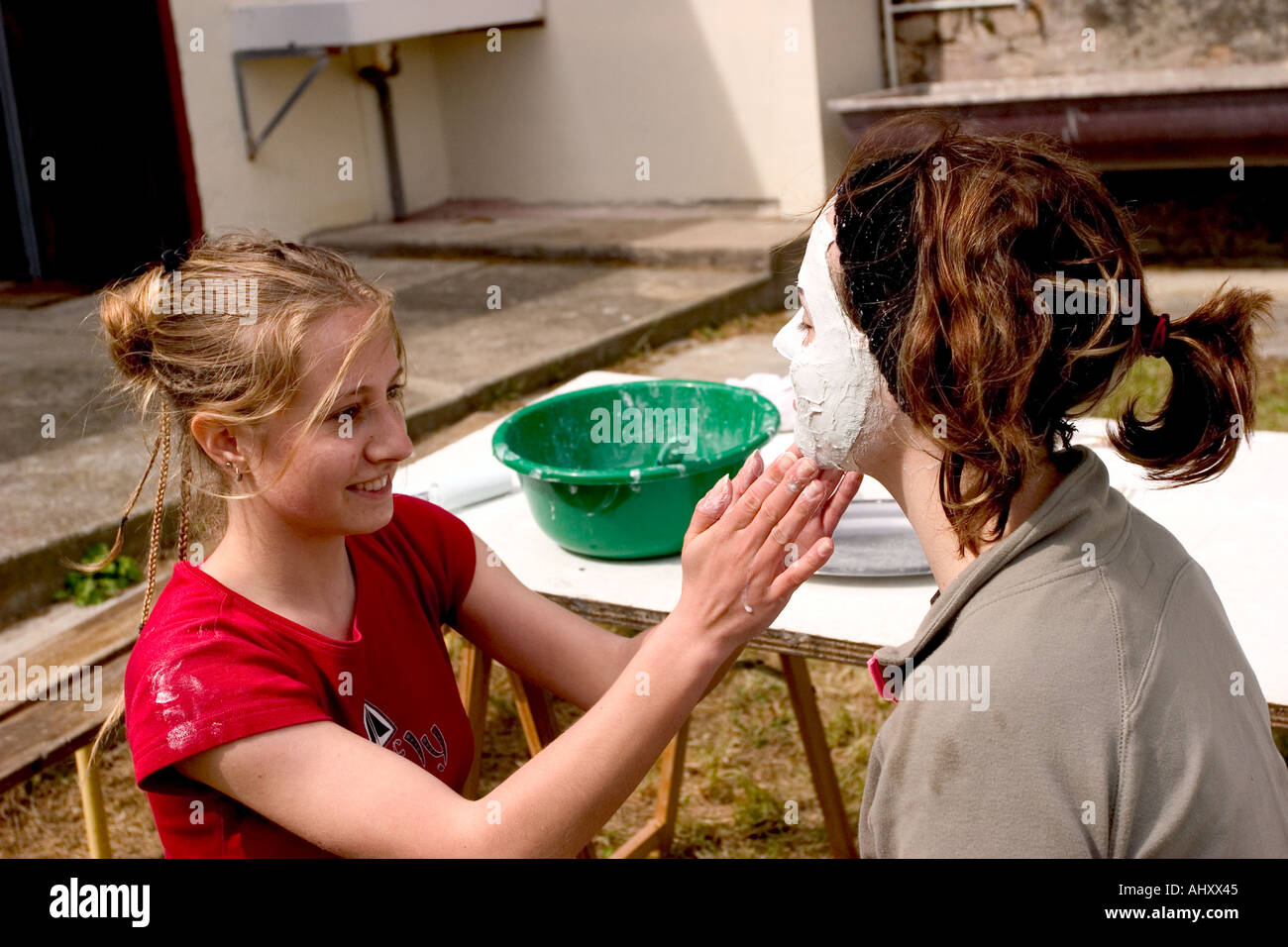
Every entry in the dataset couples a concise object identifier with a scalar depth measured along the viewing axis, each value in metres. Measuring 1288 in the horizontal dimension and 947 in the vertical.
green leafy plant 3.96
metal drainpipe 8.64
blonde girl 1.42
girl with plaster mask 1.19
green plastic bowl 2.16
